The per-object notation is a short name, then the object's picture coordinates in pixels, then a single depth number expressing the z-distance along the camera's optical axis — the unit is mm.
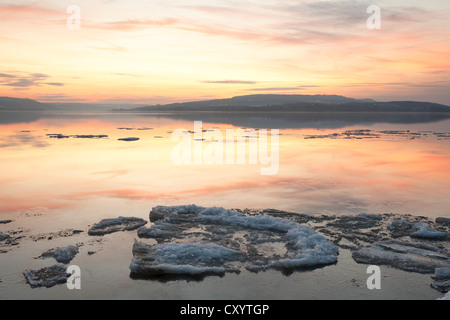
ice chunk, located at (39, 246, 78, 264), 6849
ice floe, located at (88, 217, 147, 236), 8336
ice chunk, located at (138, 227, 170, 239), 8227
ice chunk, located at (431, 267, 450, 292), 5918
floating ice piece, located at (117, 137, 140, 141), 30297
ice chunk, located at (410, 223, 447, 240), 7996
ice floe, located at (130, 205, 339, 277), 6742
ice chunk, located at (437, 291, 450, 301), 5205
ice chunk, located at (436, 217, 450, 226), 9002
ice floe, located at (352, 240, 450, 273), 6734
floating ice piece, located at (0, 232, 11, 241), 7721
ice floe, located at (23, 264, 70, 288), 6008
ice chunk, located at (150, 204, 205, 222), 9414
